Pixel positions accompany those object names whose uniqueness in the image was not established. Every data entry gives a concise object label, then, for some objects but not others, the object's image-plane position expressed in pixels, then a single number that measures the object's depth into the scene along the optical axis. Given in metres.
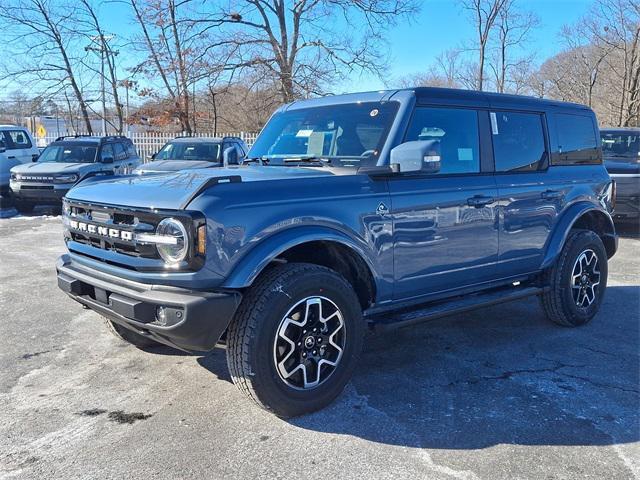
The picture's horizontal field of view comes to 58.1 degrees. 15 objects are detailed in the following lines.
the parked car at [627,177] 10.19
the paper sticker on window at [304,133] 4.55
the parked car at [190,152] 12.97
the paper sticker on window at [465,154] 4.46
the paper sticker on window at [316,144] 4.38
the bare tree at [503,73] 24.57
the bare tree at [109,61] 23.25
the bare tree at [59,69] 22.59
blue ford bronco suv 3.20
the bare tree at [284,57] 22.66
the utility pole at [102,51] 23.27
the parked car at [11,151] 14.82
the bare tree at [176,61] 22.59
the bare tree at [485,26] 23.05
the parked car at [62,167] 12.83
